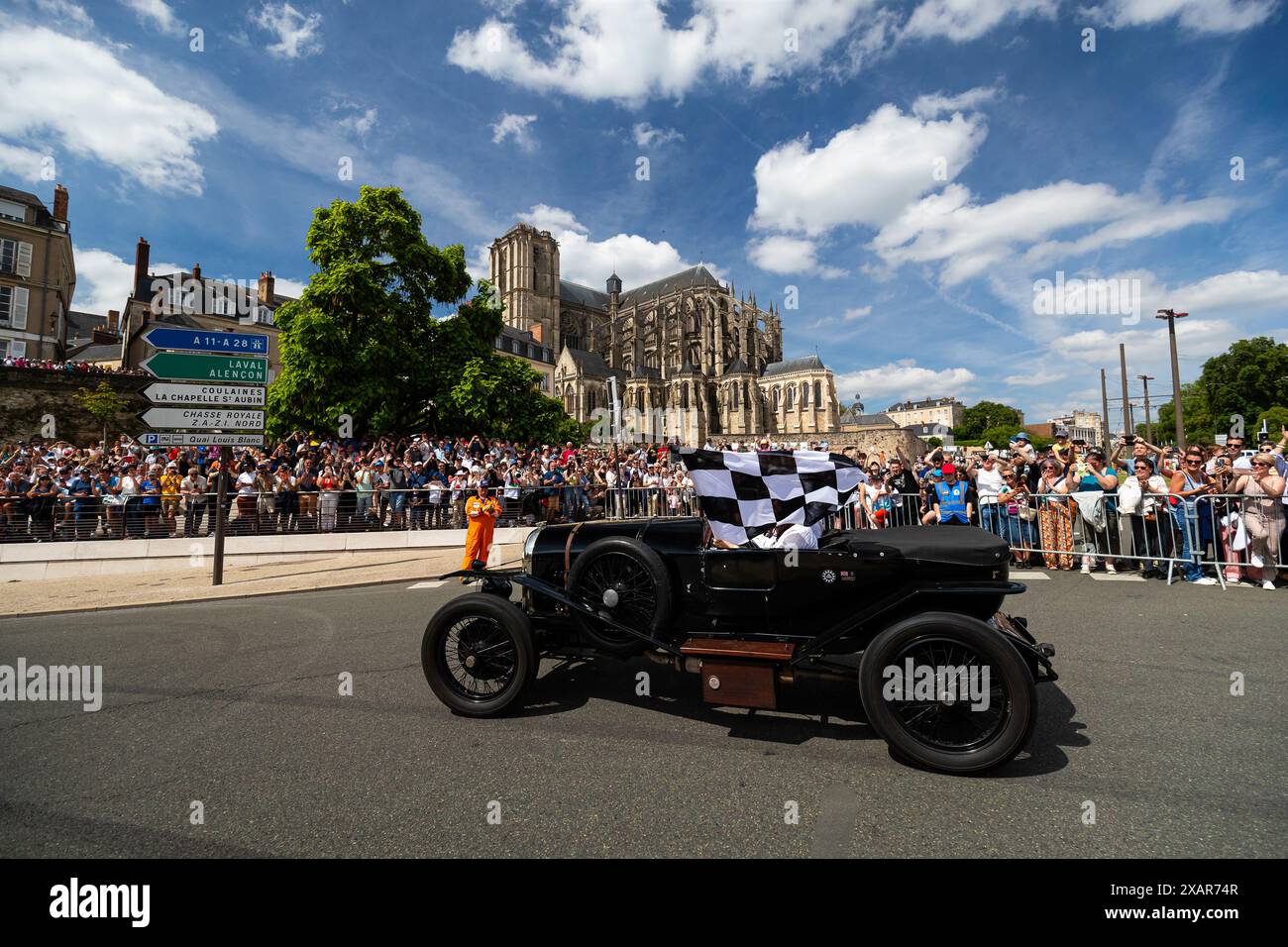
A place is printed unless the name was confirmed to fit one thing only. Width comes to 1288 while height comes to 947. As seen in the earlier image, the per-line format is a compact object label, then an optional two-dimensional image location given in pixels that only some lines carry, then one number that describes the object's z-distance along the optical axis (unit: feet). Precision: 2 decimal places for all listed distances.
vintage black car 10.48
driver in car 12.59
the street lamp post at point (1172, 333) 91.32
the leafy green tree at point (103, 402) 86.45
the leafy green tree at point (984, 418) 377.09
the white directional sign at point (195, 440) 29.45
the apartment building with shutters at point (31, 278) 124.06
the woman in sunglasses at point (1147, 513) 28.17
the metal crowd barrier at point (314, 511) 42.45
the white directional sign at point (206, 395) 30.27
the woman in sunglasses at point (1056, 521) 30.87
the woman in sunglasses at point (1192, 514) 26.86
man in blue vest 30.89
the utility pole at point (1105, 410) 110.93
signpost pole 33.37
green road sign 29.94
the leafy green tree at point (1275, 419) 158.51
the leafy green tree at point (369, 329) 71.05
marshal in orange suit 32.94
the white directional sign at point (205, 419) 30.09
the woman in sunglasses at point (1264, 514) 24.81
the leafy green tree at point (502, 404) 76.28
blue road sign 29.22
